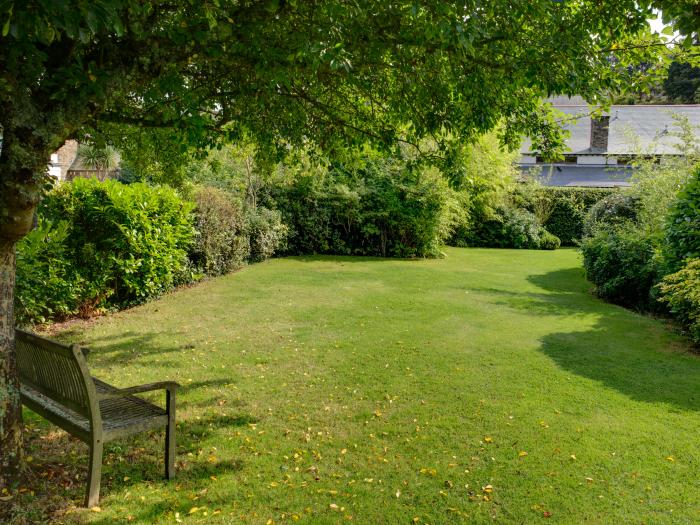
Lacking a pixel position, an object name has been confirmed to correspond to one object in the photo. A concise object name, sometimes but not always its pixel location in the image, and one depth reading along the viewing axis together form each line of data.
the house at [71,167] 29.30
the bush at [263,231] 16.41
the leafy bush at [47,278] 8.11
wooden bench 3.68
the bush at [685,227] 9.17
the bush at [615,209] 17.94
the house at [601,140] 33.91
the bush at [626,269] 11.86
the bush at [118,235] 9.36
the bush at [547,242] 25.40
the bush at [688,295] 8.12
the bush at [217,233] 13.02
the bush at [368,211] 18.67
